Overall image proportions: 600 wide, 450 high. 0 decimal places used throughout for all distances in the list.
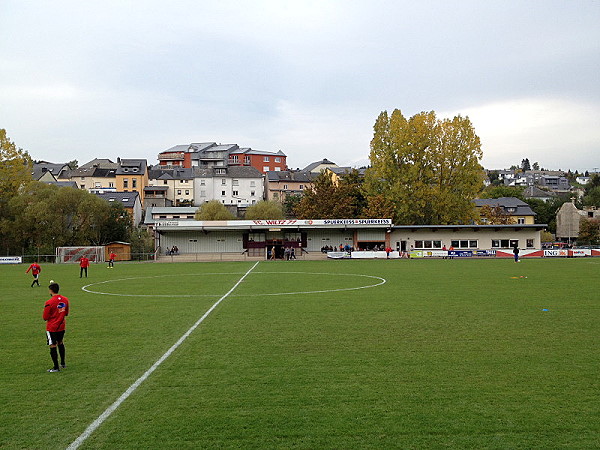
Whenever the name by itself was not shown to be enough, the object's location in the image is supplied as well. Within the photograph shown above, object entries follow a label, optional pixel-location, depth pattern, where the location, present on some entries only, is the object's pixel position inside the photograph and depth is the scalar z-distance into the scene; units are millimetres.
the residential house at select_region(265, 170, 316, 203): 122231
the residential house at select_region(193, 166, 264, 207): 112375
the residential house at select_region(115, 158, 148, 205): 106188
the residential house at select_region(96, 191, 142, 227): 84500
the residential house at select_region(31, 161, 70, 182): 108750
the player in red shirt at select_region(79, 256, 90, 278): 35850
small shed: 61250
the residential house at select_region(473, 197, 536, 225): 97125
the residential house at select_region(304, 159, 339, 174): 150500
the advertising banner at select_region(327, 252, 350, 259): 60531
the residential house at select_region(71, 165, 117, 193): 117688
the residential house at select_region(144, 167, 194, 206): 109500
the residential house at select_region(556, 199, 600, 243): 105125
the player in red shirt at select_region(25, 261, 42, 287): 29281
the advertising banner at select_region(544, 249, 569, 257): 60500
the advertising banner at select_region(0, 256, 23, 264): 57812
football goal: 59500
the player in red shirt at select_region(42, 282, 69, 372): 10196
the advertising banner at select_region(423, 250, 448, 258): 61031
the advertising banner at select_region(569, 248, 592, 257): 60812
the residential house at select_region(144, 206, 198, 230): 94812
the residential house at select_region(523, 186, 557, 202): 150038
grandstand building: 66188
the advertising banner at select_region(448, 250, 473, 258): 61197
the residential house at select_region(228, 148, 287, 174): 135875
